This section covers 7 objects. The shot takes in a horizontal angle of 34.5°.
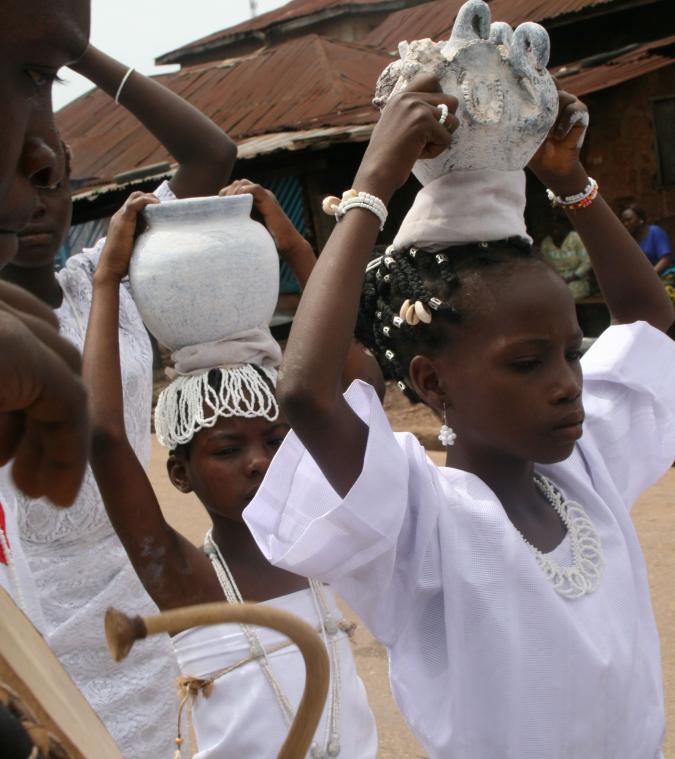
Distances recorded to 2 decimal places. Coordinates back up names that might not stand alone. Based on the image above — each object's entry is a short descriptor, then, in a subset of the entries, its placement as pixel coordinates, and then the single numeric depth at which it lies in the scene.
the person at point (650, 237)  9.79
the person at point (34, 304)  0.96
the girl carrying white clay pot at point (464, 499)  1.77
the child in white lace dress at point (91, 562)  2.76
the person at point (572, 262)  10.87
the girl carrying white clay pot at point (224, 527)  2.32
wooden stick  0.87
